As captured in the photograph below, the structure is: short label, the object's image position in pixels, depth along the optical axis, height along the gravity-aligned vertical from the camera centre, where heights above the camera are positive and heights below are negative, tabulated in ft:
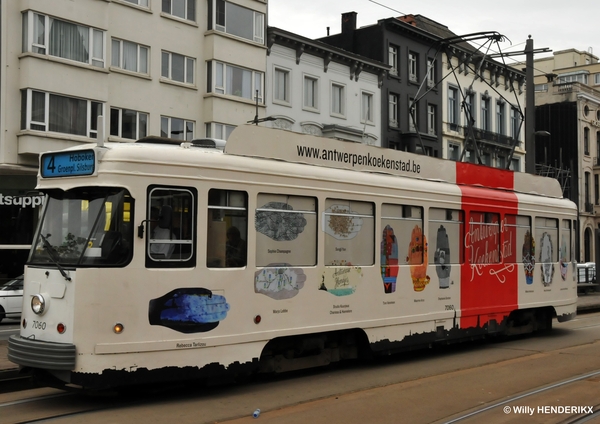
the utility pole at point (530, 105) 71.15 +14.21
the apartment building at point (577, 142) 182.60 +28.52
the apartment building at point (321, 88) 107.34 +25.25
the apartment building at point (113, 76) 80.89 +21.14
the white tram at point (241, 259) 26.13 +0.08
